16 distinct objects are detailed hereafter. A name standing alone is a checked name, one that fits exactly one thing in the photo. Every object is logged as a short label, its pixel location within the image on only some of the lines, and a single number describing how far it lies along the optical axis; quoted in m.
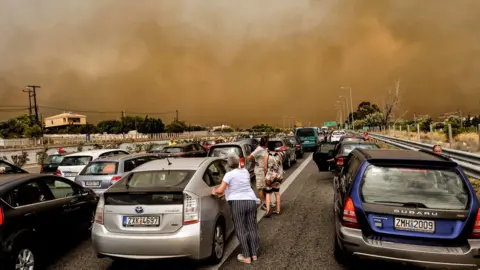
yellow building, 154.62
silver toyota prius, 4.42
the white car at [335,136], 38.70
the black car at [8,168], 12.07
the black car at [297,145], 22.08
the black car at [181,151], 16.30
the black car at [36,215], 4.28
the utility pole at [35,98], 70.88
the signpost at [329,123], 139.12
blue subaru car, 3.85
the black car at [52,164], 12.76
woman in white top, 4.98
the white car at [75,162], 10.56
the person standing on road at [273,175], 7.70
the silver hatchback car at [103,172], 8.55
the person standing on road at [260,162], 8.03
